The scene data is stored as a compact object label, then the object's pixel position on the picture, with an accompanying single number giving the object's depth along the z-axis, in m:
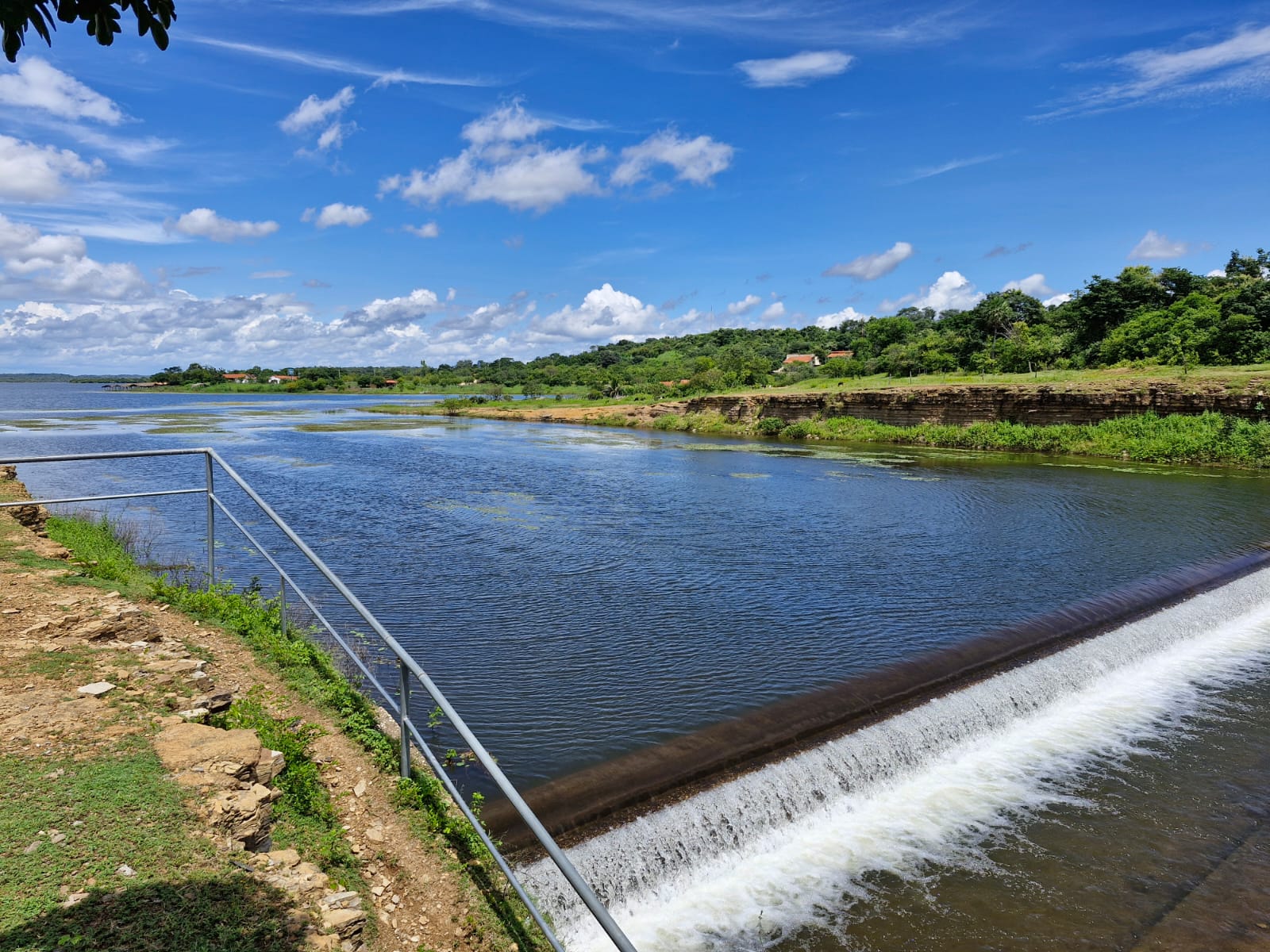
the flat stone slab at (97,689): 5.94
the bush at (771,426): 56.84
